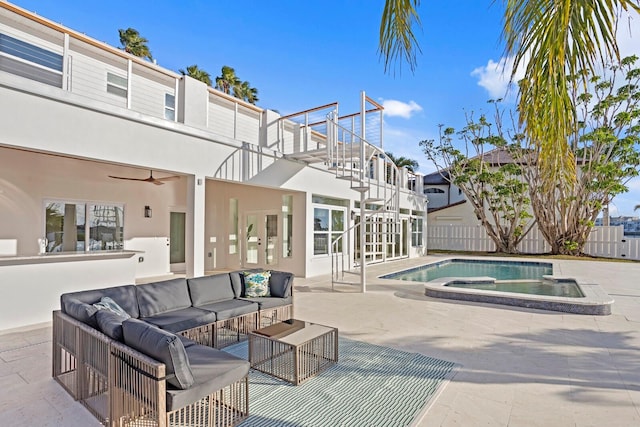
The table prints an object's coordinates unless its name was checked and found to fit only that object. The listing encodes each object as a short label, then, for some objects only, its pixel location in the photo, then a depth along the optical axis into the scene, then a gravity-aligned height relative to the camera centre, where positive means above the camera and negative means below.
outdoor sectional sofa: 2.42 -1.07
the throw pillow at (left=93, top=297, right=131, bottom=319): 3.58 -0.80
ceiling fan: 8.47 +1.15
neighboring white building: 20.95 +0.94
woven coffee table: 3.58 -1.33
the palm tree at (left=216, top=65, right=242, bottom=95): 22.58 +9.28
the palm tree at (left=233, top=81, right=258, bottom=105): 23.27 +8.89
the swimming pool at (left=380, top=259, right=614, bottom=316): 6.33 -1.44
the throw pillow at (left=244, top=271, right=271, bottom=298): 5.43 -0.87
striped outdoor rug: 2.86 -1.50
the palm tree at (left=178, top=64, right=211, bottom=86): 20.89 +8.98
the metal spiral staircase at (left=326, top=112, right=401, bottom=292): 8.03 +1.49
